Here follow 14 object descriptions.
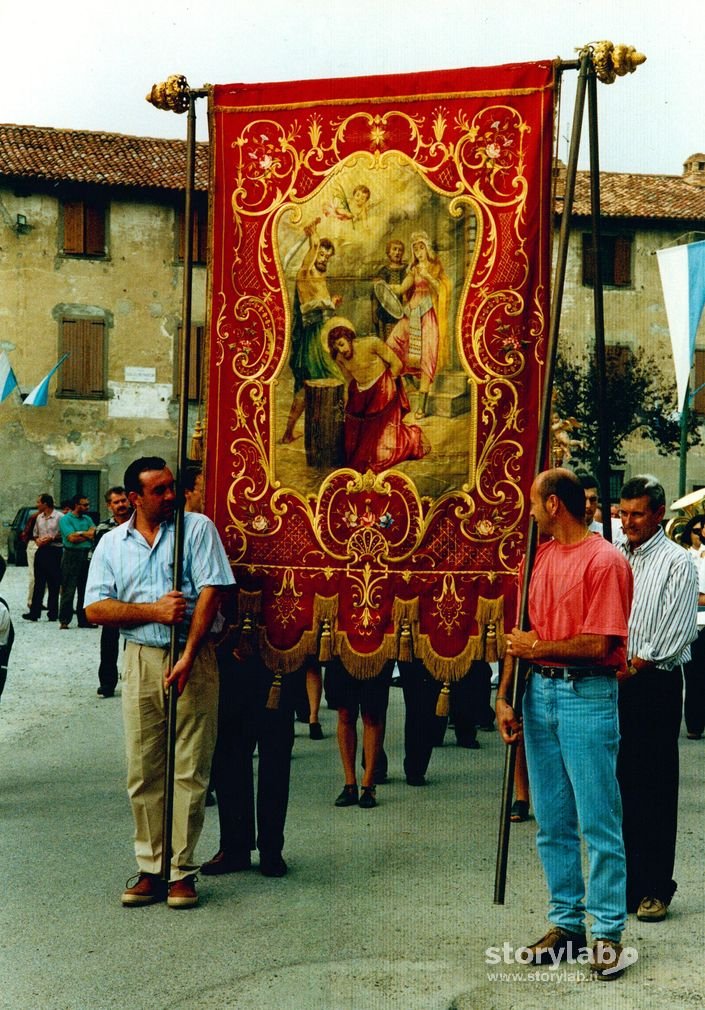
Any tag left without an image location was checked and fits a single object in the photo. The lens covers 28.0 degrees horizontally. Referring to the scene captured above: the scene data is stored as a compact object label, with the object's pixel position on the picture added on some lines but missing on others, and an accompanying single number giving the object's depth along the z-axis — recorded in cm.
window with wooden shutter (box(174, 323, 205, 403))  3256
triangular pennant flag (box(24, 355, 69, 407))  3022
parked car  3047
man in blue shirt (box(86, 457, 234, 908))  589
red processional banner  606
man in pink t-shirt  501
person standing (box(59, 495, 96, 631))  1787
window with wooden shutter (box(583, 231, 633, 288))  3659
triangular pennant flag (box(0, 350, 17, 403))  2686
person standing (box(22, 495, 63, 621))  1897
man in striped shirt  583
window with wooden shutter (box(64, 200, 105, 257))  3409
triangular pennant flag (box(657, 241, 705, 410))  1588
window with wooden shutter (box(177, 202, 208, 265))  3152
